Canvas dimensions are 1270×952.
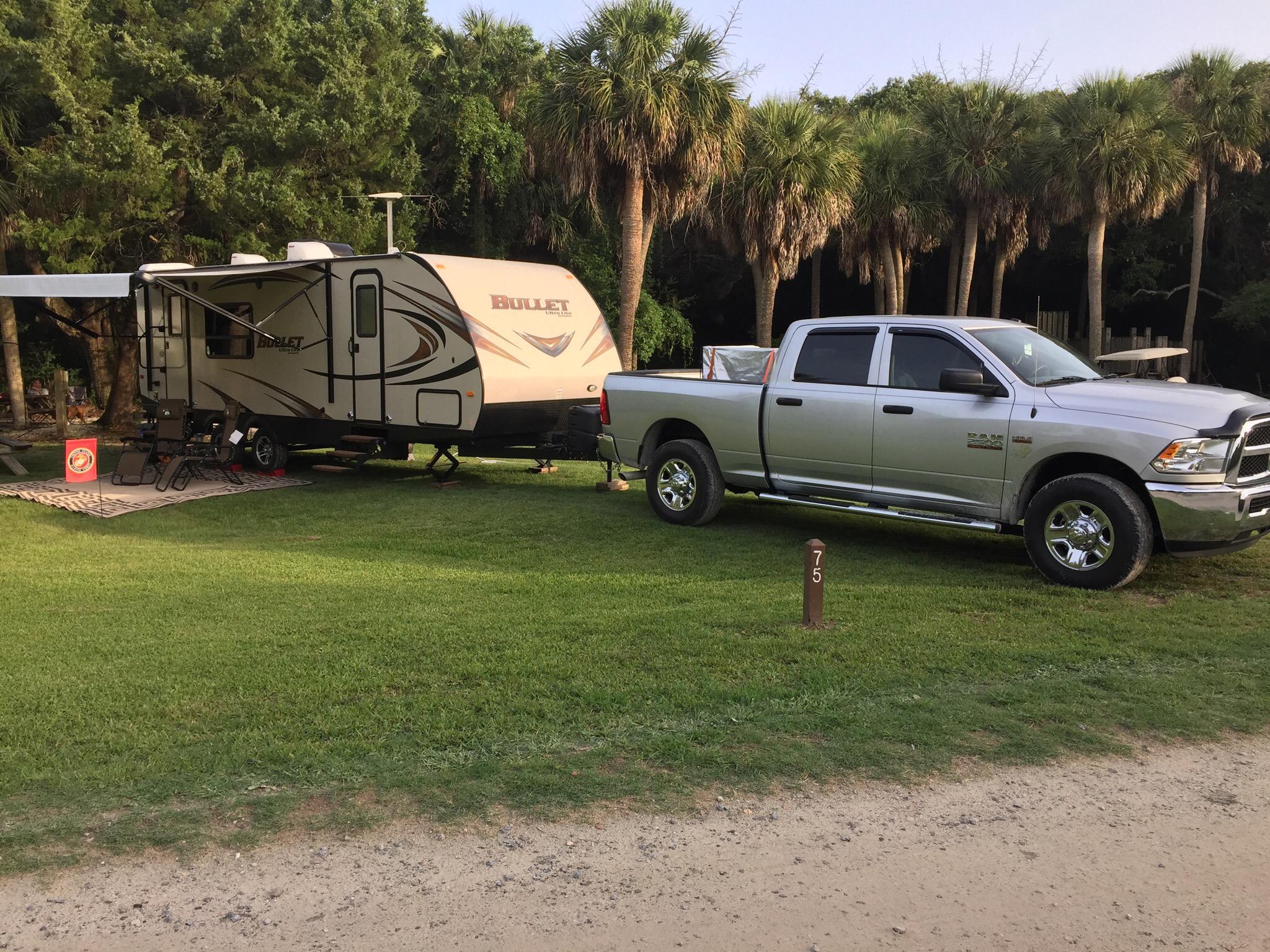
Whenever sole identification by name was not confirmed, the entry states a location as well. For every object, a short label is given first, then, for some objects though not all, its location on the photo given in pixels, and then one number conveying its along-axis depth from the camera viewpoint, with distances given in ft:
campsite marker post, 21.54
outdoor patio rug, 39.60
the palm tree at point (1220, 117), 89.86
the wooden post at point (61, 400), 61.77
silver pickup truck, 24.38
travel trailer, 42.60
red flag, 43.55
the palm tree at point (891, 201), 91.45
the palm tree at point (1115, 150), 85.40
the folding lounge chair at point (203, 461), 44.45
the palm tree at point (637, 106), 66.64
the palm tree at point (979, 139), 92.22
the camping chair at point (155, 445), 45.27
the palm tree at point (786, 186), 78.23
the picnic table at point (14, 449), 47.24
